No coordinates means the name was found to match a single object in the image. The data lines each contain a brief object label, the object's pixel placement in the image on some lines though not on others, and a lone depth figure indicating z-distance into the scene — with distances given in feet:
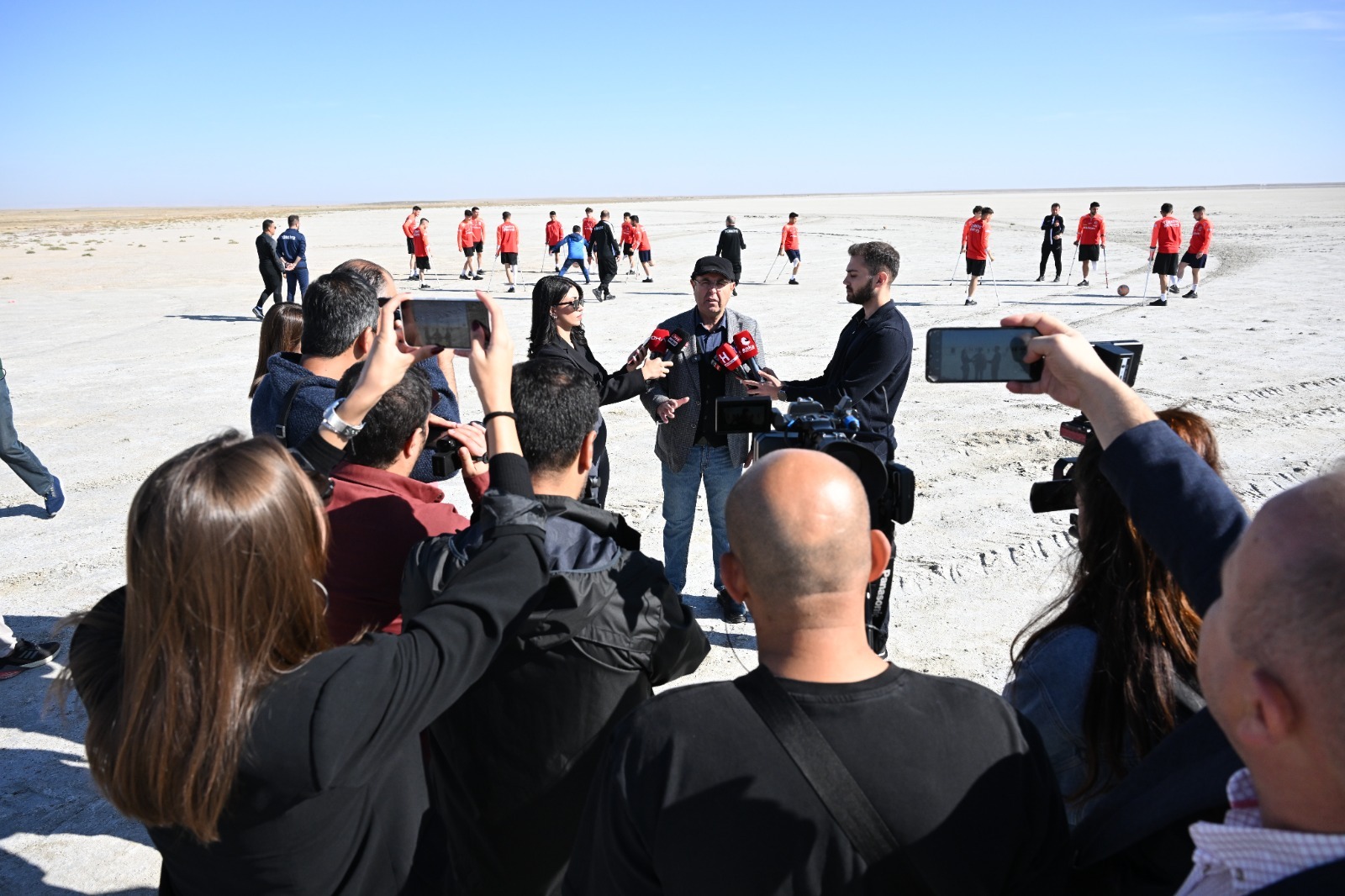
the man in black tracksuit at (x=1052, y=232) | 64.64
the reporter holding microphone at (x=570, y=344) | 15.62
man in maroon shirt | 7.84
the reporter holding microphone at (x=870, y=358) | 15.11
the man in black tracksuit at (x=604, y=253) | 60.75
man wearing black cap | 16.10
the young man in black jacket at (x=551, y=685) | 6.75
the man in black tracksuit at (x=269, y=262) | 52.95
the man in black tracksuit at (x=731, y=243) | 62.80
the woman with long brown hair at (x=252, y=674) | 5.11
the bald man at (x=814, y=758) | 4.61
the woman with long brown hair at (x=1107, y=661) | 6.24
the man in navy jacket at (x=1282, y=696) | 3.07
